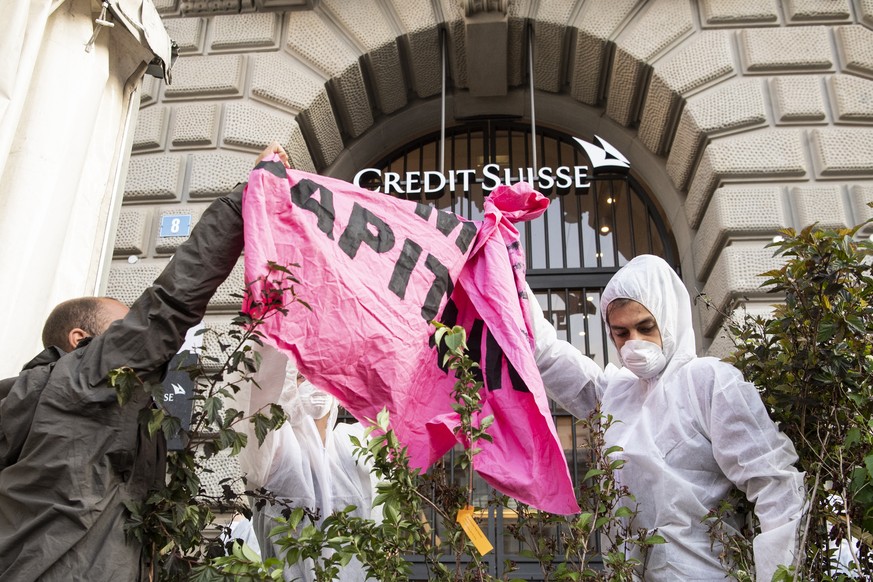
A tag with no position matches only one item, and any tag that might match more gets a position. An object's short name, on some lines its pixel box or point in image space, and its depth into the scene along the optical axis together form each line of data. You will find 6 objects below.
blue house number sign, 5.58
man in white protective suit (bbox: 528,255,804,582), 2.45
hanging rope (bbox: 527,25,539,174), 5.73
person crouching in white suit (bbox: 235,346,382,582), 2.69
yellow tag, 2.18
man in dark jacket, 2.05
